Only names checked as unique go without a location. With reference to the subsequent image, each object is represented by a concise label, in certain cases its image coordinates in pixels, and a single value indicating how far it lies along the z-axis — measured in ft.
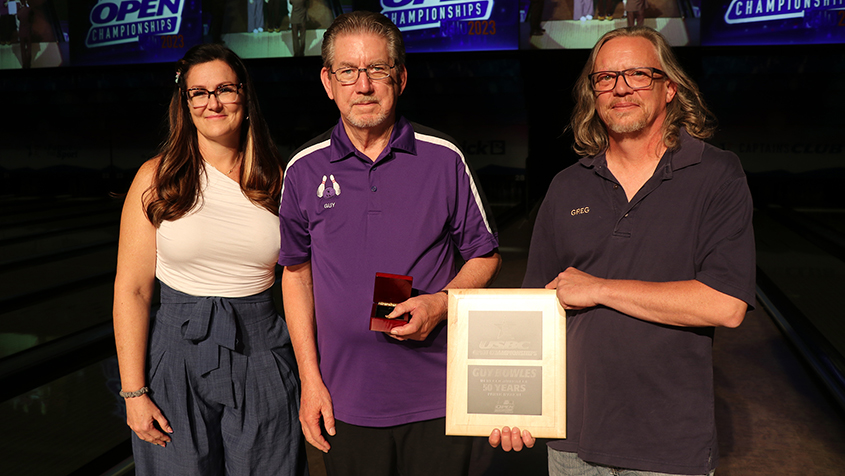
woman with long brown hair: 4.20
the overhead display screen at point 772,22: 18.35
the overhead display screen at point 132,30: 23.80
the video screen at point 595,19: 19.20
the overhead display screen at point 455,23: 20.27
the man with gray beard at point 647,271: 3.30
